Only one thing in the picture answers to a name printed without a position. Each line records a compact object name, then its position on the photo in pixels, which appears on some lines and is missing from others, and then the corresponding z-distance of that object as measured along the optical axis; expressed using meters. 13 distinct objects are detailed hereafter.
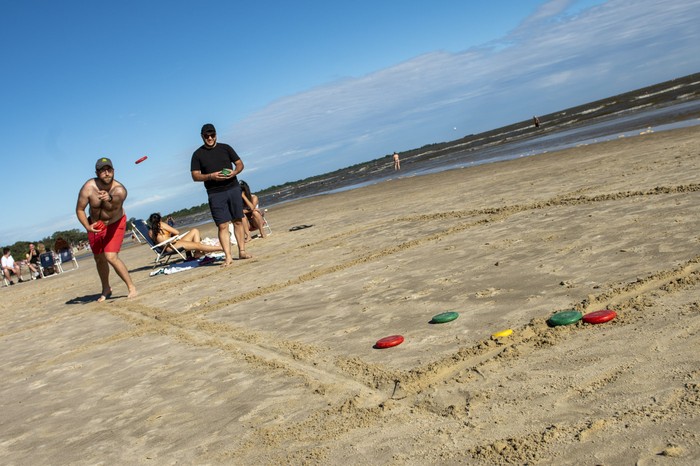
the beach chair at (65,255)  23.55
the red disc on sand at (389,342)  4.24
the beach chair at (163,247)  12.52
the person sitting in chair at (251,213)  13.46
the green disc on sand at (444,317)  4.48
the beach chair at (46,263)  22.20
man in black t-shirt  10.18
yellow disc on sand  3.95
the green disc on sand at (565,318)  3.88
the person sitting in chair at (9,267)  22.80
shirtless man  8.99
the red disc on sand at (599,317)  3.80
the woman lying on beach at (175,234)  12.18
